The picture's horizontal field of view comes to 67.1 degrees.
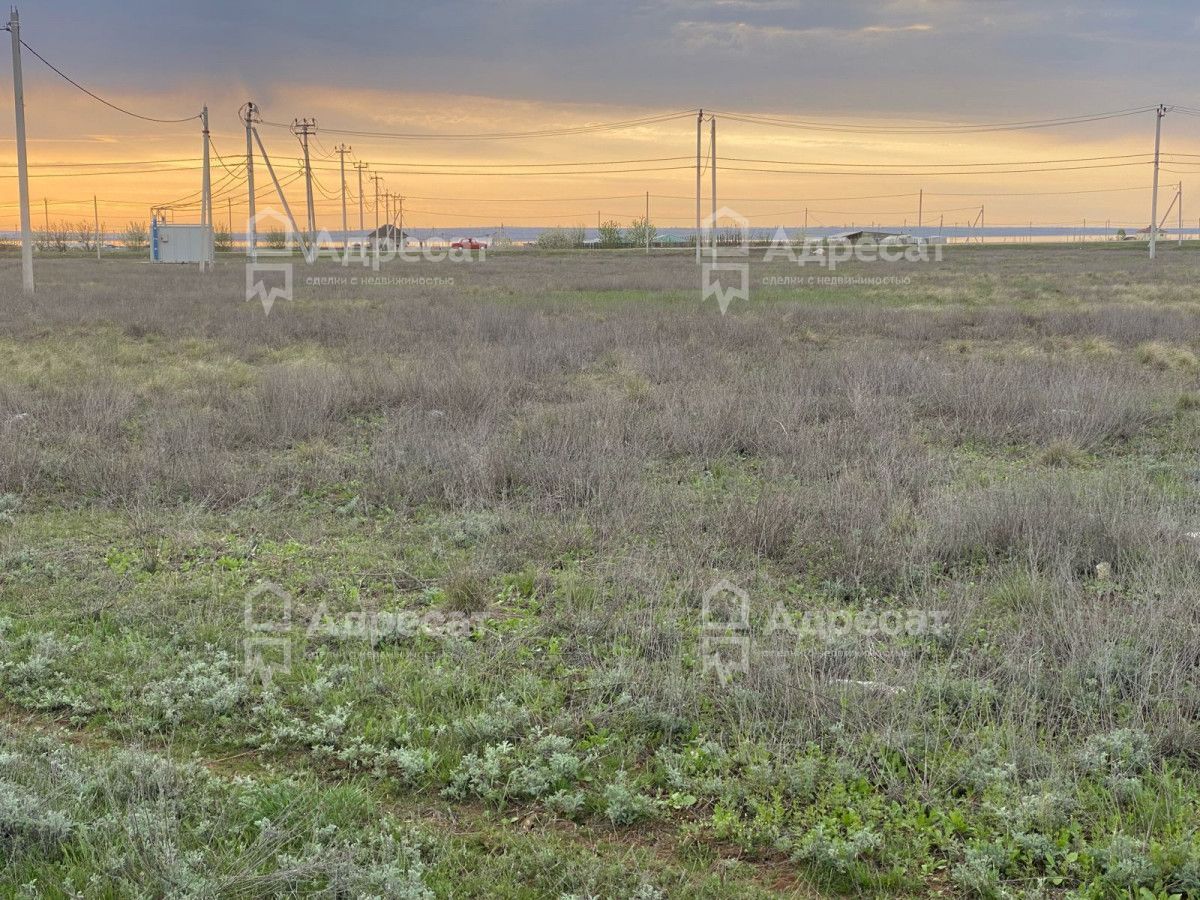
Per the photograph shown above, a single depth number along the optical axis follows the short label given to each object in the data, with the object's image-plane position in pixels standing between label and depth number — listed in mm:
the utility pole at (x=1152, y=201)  60103
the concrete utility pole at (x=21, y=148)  26078
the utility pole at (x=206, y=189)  44844
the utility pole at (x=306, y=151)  62594
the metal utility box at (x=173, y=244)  67625
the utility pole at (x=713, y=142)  51562
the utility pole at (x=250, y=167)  45688
